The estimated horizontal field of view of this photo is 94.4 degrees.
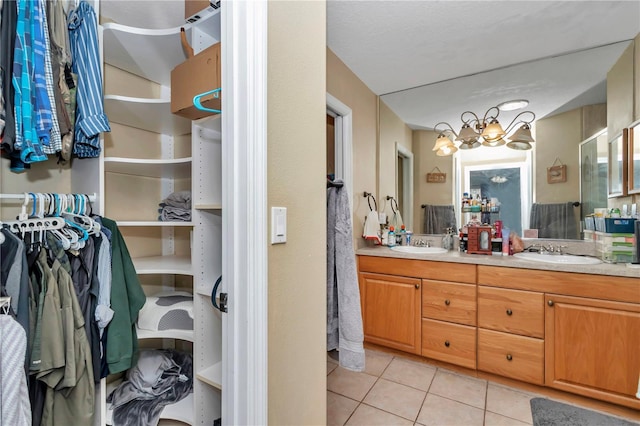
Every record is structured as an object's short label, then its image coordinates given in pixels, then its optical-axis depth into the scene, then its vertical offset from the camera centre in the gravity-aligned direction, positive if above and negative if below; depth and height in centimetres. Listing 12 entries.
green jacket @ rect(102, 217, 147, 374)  136 -45
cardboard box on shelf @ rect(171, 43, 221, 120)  113 +53
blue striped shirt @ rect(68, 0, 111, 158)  140 +64
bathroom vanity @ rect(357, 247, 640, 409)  172 -71
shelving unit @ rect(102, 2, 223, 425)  139 +19
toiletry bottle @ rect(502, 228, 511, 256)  229 -24
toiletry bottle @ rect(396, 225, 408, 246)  285 -23
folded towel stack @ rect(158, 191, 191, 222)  182 +3
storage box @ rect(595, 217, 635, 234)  179 -8
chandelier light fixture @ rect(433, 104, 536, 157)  243 +69
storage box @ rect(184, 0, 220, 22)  116 +85
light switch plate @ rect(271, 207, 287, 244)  93 -4
